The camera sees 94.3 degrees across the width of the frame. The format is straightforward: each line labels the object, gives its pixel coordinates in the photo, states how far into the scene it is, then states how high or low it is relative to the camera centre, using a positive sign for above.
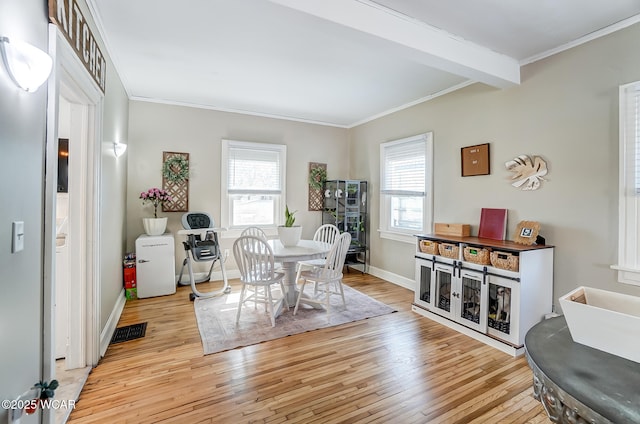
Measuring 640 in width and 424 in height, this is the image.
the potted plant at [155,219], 4.02 -0.13
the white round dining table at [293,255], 3.08 -0.45
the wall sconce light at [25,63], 1.06 +0.55
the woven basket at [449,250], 3.07 -0.39
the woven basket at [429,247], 3.30 -0.38
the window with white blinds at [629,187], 2.27 +0.23
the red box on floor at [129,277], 3.81 -0.88
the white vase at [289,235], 3.48 -0.28
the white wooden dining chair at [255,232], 4.34 -0.31
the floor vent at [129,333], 2.76 -1.20
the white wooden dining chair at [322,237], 3.94 -0.37
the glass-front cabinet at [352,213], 5.17 -0.01
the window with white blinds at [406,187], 4.11 +0.40
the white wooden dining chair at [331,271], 3.16 -0.65
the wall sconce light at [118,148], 3.03 +0.63
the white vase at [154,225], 4.01 -0.21
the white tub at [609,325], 0.82 -0.32
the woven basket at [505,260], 2.56 -0.41
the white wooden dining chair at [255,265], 2.94 -0.55
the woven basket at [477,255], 2.81 -0.40
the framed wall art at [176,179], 4.35 +0.45
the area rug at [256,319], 2.78 -1.17
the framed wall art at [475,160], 3.31 +0.63
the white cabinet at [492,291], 2.56 -0.73
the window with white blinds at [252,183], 4.76 +0.47
